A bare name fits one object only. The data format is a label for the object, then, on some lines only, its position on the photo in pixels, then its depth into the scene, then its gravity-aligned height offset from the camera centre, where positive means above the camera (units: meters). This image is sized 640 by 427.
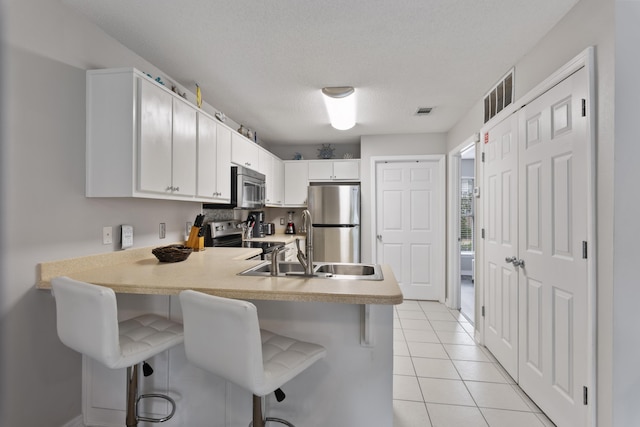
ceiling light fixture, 2.74 +1.07
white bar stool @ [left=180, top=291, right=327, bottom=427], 1.08 -0.49
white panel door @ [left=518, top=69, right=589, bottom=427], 1.55 -0.20
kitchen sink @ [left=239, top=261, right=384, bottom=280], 1.67 -0.32
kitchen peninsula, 1.45 -0.72
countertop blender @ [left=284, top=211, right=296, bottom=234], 4.80 -0.21
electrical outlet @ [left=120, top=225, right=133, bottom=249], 2.02 -0.14
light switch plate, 1.90 -0.13
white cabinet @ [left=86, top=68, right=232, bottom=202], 1.75 +0.46
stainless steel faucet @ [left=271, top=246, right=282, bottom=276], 1.63 -0.25
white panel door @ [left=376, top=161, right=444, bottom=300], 4.26 -0.14
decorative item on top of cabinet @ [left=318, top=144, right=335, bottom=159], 4.73 +0.96
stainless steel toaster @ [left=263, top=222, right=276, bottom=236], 4.46 -0.20
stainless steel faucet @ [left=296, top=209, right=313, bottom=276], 1.65 -0.18
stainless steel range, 3.08 -0.25
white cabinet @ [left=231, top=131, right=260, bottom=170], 3.04 +0.67
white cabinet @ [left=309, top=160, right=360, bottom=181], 4.50 +0.66
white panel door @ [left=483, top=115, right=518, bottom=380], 2.24 -0.22
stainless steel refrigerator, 4.25 -0.09
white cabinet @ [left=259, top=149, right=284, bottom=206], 3.91 +0.53
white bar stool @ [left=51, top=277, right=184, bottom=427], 1.22 -0.51
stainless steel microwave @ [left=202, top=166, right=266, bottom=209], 2.92 +0.25
